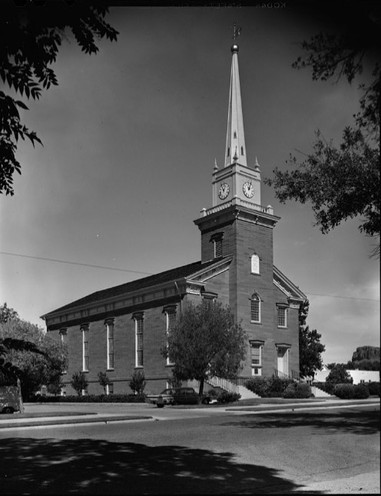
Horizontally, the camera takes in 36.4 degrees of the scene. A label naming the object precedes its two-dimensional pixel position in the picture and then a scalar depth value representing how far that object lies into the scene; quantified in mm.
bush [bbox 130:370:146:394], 36938
